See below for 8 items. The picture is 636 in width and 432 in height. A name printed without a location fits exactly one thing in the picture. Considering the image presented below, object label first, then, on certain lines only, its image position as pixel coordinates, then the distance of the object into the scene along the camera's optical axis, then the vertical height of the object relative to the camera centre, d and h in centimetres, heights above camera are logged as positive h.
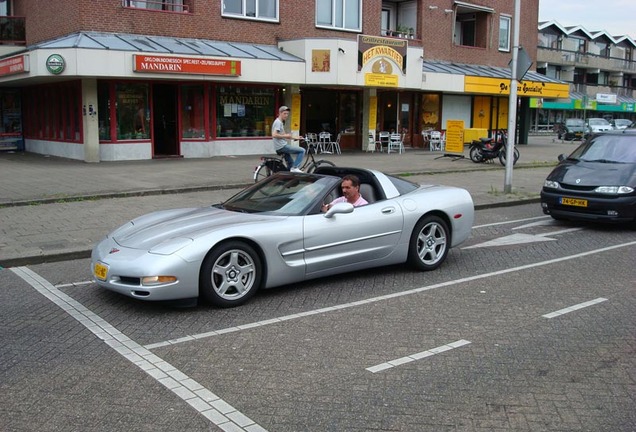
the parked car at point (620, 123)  5241 -17
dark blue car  1048 -104
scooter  2200 -100
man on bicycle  1358 -54
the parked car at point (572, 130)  4591 -68
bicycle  1389 -99
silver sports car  596 -121
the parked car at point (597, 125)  4742 -31
